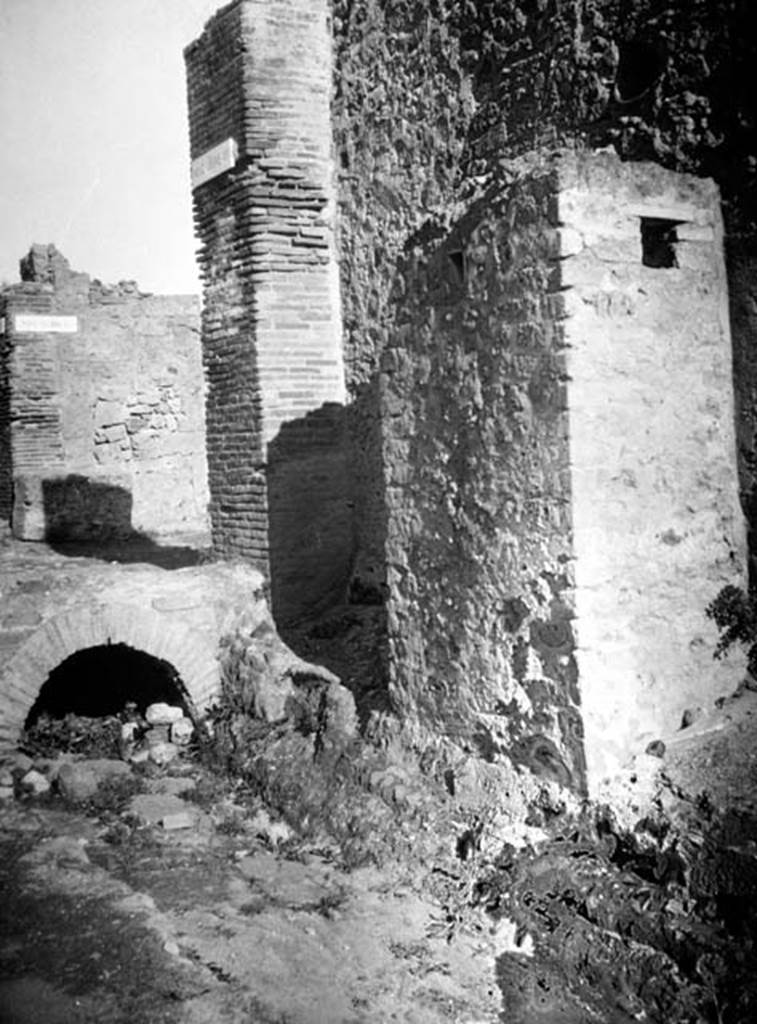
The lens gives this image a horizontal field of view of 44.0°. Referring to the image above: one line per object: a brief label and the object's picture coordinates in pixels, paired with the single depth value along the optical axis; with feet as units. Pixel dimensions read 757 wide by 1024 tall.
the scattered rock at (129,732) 24.54
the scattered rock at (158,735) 25.02
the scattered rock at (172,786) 21.48
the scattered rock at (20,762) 21.88
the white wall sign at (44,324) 48.60
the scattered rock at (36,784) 21.17
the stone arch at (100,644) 23.20
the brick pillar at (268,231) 27.66
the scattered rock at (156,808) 19.71
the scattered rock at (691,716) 13.94
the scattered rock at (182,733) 24.71
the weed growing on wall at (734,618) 14.48
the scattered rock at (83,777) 20.92
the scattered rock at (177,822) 19.31
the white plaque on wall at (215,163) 27.91
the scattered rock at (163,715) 25.54
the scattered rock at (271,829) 18.34
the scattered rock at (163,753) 23.49
